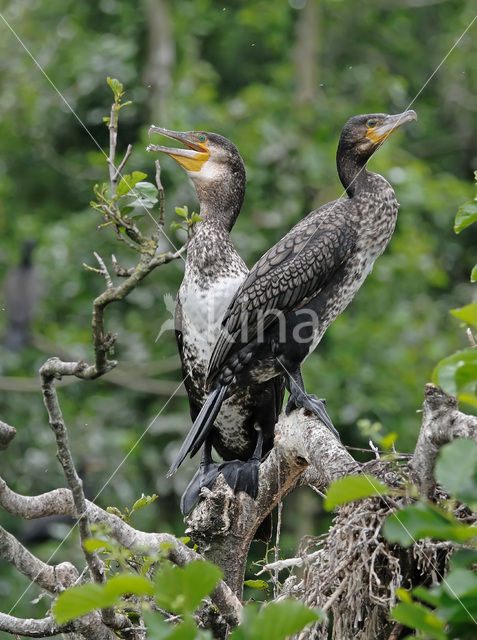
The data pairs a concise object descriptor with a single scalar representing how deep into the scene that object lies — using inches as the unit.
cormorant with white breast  598.3
